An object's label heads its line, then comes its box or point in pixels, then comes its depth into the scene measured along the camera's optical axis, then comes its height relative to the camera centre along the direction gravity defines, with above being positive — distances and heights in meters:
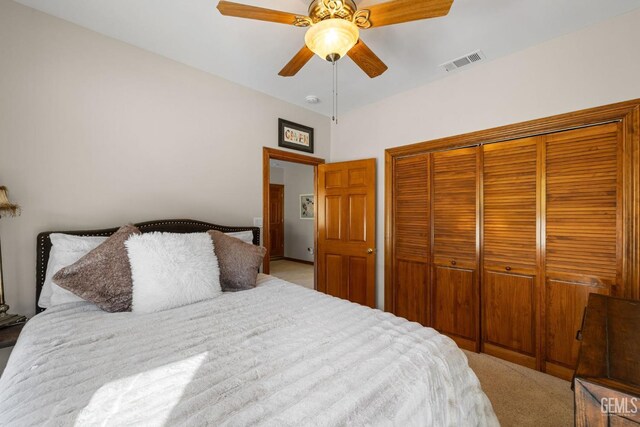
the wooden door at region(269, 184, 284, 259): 7.21 -0.24
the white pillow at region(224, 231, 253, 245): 2.43 -0.23
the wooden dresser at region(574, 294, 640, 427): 0.68 -0.47
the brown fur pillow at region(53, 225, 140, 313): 1.47 -0.38
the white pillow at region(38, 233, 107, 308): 1.60 -0.28
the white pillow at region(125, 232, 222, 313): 1.51 -0.37
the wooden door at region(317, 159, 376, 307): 3.20 -0.23
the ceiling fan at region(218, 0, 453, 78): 1.34 +1.04
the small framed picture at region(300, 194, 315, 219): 6.75 +0.14
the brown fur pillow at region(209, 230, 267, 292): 1.99 -0.39
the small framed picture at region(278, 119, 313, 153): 3.21 +0.95
